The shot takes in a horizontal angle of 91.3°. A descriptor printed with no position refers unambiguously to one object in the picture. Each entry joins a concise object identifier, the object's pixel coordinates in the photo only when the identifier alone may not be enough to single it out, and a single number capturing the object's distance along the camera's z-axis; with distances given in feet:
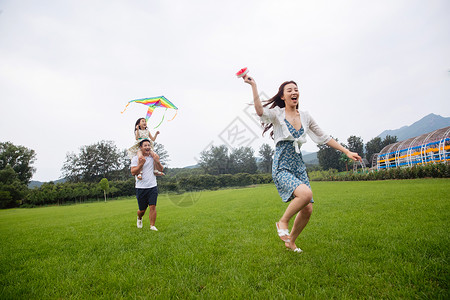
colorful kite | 22.74
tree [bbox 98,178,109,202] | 111.69
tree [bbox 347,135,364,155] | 279.28
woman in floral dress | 9.60
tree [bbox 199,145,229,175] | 209.87
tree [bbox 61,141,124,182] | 214.90
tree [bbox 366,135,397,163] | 275.39
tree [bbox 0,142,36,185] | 181.27
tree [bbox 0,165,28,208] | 116.39
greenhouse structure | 67.36
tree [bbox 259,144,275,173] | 295.56
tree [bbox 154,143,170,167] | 241.96
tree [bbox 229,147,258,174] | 226.38
